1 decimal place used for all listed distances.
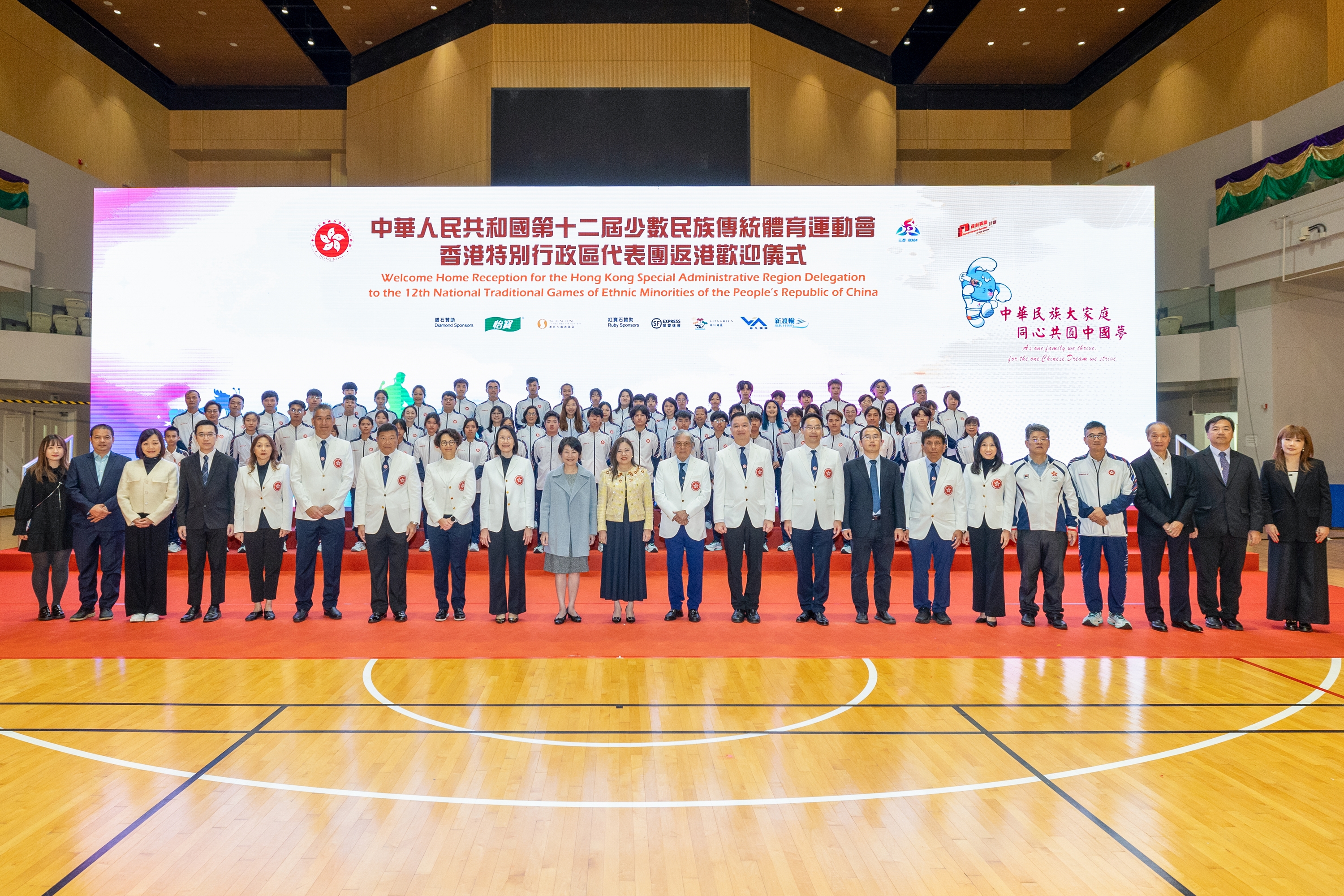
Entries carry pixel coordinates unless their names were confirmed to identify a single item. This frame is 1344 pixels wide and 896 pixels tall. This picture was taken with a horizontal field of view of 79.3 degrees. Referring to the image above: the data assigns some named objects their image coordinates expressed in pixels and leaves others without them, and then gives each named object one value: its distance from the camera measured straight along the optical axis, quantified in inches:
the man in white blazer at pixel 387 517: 227.0
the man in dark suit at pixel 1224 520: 217.2
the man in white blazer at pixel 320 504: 228.4
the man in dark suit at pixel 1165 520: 215.2
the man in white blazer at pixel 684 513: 225.5
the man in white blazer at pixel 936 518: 224.7
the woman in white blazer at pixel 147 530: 222.7
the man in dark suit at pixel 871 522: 226.7
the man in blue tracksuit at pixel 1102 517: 218.2
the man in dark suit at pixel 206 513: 224.4
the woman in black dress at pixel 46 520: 224.5
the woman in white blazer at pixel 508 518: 224.1
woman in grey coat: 223.0
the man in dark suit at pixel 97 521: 225.9
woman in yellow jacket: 222.2
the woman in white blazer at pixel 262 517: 224.7
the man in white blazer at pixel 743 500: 226.4
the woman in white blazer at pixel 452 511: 229.0
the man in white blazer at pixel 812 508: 225.8
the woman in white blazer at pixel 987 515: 223.6
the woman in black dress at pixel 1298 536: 212.4
